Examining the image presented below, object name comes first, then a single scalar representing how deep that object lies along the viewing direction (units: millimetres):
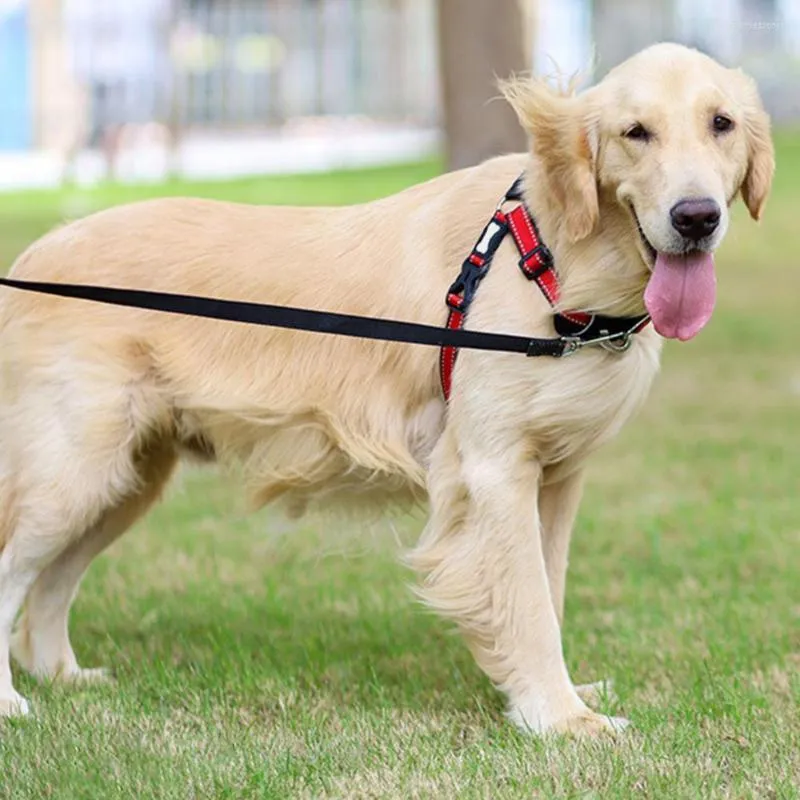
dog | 4195
